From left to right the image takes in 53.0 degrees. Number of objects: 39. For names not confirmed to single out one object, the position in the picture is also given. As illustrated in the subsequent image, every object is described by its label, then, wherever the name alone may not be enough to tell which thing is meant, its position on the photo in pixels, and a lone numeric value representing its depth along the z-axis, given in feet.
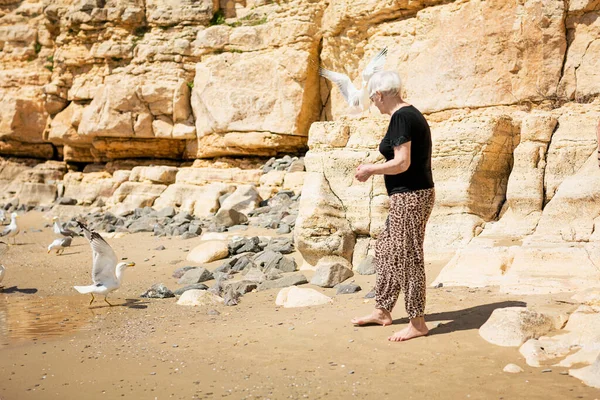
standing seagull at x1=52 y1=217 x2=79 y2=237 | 37.53
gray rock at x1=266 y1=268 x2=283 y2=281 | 21.65
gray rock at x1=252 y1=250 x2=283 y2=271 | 23.30
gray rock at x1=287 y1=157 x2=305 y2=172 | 43.65
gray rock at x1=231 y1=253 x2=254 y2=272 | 24.58
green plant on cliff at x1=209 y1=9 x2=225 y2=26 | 52.06
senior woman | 11.93
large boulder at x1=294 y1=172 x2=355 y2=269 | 22.06
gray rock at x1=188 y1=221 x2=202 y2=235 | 35.17
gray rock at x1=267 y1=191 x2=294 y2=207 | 39.17
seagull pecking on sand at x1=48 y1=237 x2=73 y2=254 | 33.32
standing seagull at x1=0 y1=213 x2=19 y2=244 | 37.83
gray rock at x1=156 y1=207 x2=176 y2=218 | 43.13
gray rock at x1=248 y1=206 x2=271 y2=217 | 38.17
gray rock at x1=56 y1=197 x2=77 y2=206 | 53.78
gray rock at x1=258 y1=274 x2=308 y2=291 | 20.56
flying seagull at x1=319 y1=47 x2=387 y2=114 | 24.76
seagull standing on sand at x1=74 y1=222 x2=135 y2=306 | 21.30
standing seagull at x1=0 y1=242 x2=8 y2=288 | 35.13
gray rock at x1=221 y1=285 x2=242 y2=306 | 18.85
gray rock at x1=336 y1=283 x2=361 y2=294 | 18.44
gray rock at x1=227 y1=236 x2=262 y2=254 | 27.61
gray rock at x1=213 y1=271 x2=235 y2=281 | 22.90
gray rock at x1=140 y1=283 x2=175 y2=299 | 21.35
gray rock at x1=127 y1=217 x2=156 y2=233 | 39.45
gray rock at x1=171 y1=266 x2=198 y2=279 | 25.20
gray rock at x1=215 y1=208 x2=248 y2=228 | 35.45
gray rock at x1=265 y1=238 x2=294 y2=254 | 25.57
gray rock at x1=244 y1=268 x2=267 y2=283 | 21.80
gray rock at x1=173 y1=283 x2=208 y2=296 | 21.63
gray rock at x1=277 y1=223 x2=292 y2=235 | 31.17
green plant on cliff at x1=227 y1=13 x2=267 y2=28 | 48.87
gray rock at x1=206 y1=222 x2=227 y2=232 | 34.49
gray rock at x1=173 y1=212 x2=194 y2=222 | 40.14
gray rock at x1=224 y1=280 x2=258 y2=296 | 20.12
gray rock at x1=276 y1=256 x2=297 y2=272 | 22.88
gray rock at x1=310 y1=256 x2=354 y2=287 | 19.75
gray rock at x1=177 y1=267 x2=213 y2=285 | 23.53
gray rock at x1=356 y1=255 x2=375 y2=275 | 20.80
